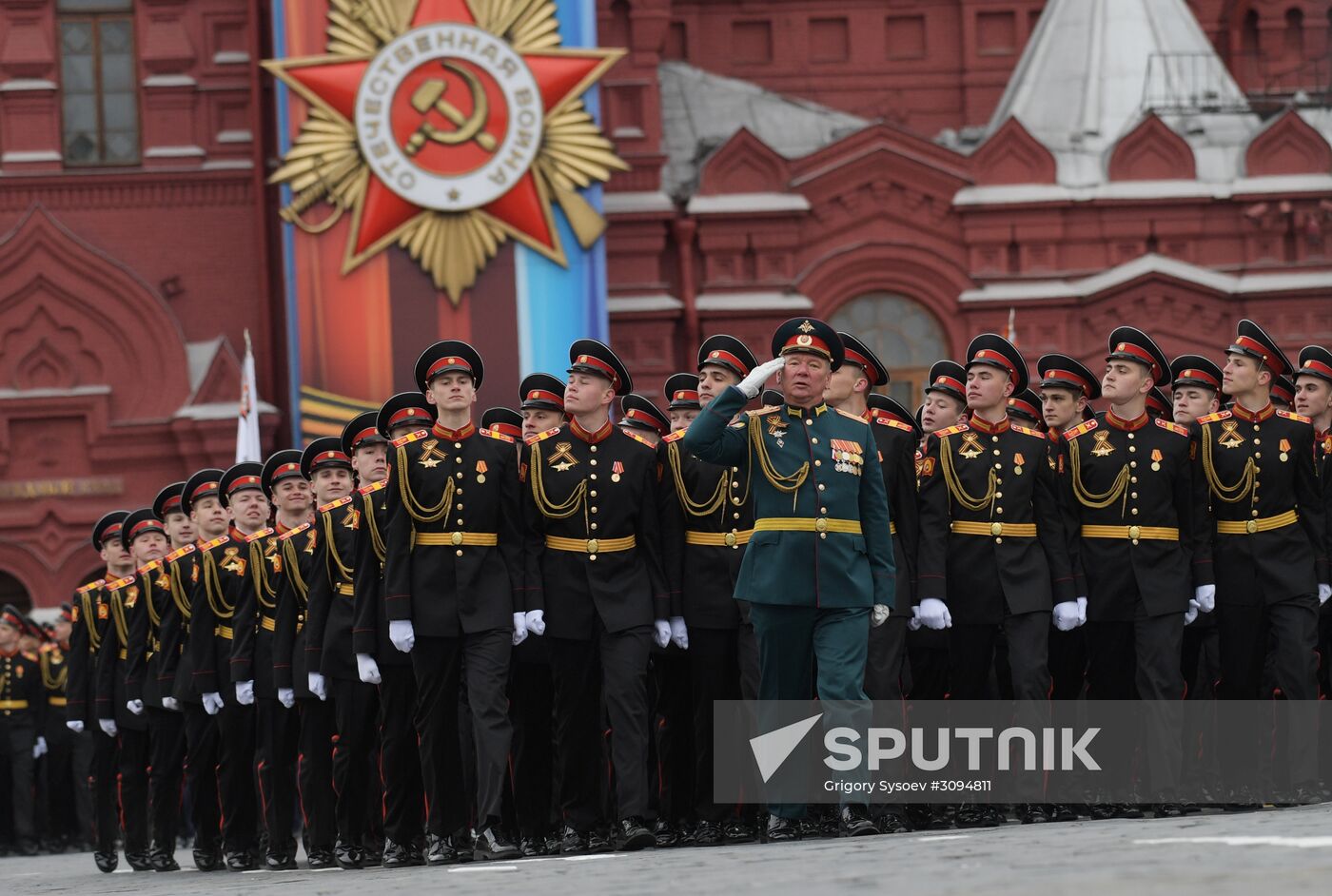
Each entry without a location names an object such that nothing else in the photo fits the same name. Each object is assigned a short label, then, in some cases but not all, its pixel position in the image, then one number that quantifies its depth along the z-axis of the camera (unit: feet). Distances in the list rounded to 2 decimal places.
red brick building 136.46
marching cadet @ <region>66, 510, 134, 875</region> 76.95
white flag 125.08
